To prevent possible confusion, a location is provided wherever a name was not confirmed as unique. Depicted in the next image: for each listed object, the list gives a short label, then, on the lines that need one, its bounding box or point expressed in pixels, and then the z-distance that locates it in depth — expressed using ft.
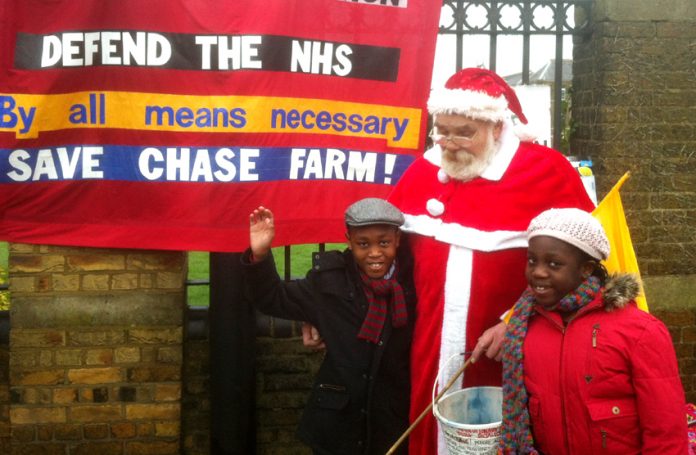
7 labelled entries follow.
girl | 8.94
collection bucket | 10.07
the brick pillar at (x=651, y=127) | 16.80
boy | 11.29
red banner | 13.87
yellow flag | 11.47
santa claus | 11.68
